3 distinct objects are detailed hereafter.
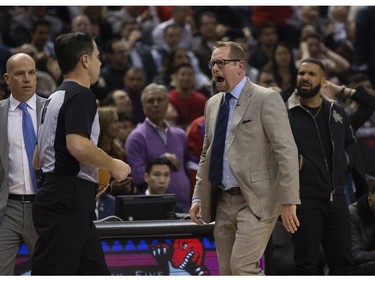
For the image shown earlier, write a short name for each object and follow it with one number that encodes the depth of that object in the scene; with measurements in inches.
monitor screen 645.3
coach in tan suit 502.6
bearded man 640.4
